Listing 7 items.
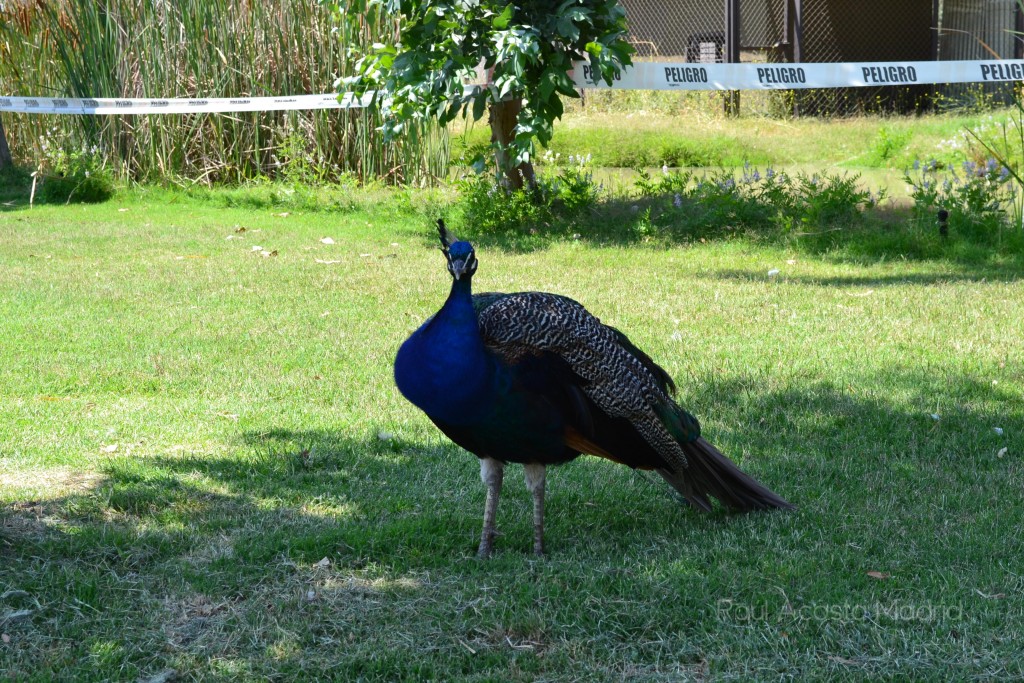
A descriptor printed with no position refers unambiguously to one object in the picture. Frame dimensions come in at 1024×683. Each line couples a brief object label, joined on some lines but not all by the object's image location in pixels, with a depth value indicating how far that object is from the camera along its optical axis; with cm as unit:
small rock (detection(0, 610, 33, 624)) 712
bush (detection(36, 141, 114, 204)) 2592
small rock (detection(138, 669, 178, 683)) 653
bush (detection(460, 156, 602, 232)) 2005
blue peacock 729
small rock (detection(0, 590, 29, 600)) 734
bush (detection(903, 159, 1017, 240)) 1780
